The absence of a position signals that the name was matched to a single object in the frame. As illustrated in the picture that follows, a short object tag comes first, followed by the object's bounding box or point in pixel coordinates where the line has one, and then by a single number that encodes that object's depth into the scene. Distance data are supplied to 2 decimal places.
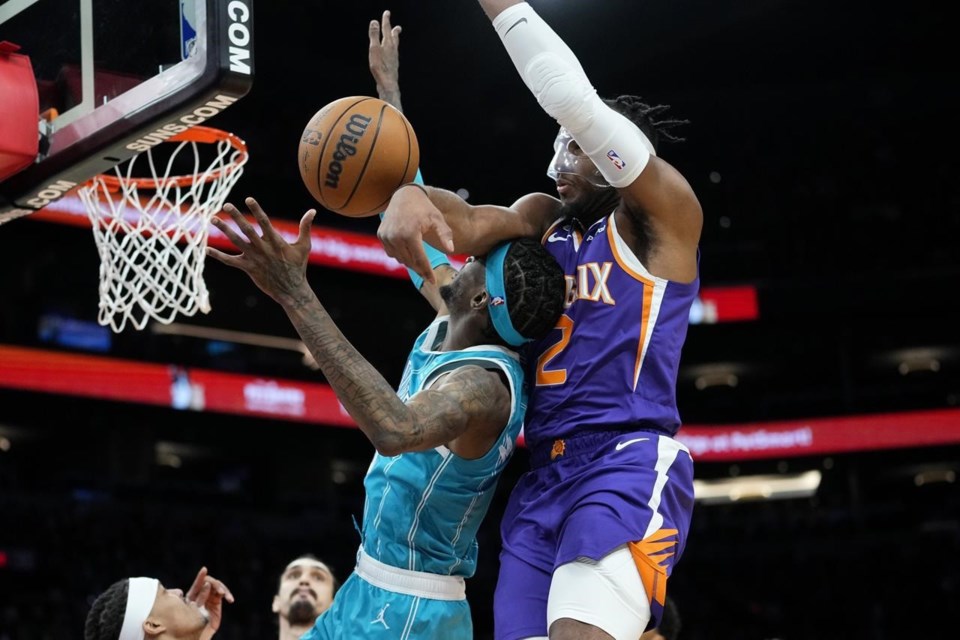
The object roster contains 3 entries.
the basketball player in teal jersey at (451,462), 3.52
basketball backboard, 4.39
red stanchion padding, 4.71
